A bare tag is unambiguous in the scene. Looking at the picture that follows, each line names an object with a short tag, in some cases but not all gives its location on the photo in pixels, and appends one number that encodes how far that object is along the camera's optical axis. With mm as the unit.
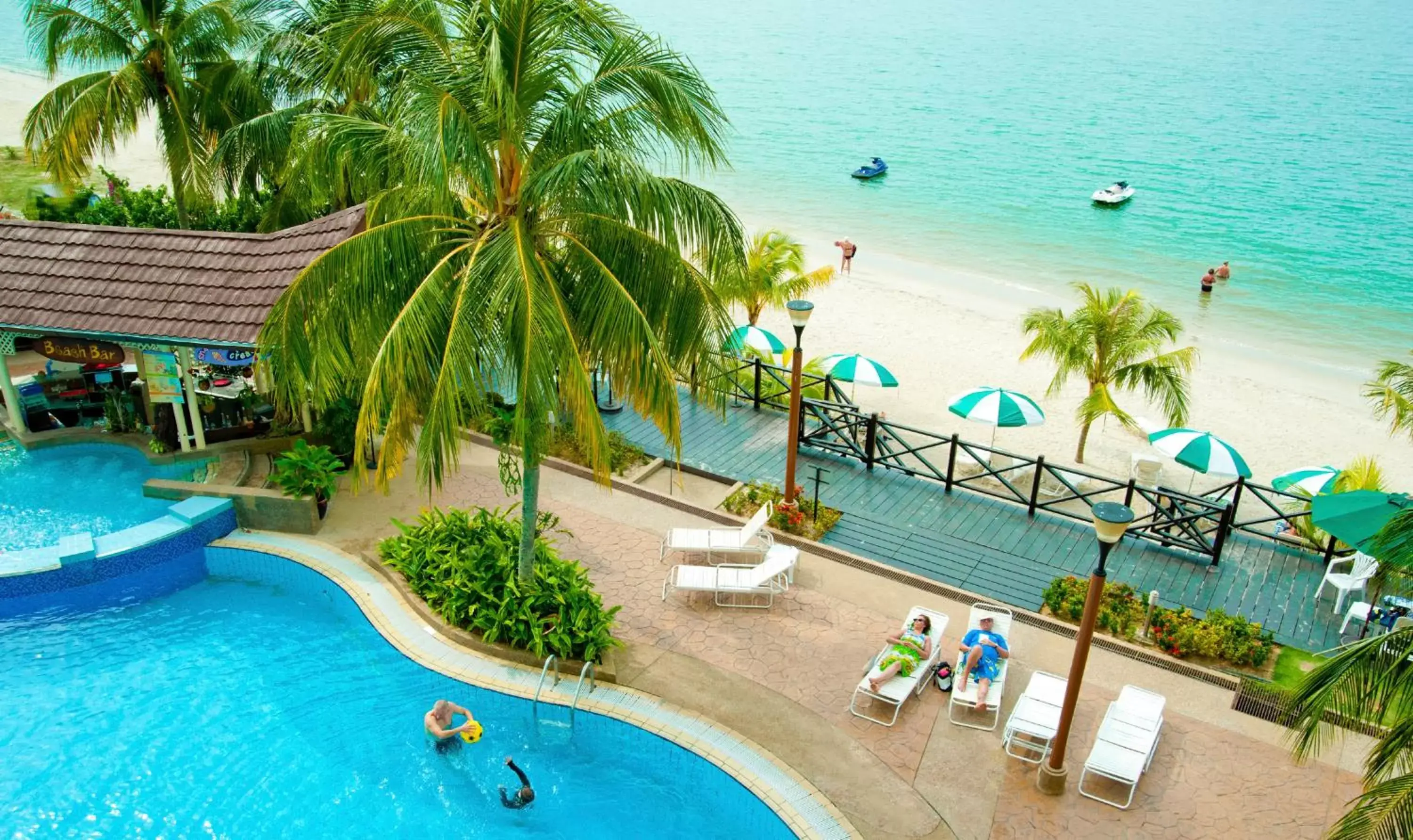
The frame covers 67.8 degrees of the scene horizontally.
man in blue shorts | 12008
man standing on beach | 37719
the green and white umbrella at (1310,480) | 16281
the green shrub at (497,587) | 12586
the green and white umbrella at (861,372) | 18922
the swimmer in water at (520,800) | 10773
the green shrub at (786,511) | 15711
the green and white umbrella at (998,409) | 17672
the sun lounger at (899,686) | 11789
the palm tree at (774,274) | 23312
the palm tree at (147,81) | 18406
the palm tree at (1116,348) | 19547
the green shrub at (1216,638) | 12930
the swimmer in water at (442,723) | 11367
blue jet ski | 55500
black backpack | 12375
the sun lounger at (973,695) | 11859
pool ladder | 11875
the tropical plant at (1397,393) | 13086
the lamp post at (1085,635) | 9312
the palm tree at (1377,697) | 7531
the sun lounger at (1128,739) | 10781
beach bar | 15055
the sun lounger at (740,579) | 13648
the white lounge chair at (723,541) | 14562
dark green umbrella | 12578
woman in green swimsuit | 11984
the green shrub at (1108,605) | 13531
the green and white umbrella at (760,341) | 19984
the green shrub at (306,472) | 15109
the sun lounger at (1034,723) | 11227
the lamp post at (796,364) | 14344
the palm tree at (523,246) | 9789
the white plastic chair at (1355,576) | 14109
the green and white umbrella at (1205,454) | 16297
